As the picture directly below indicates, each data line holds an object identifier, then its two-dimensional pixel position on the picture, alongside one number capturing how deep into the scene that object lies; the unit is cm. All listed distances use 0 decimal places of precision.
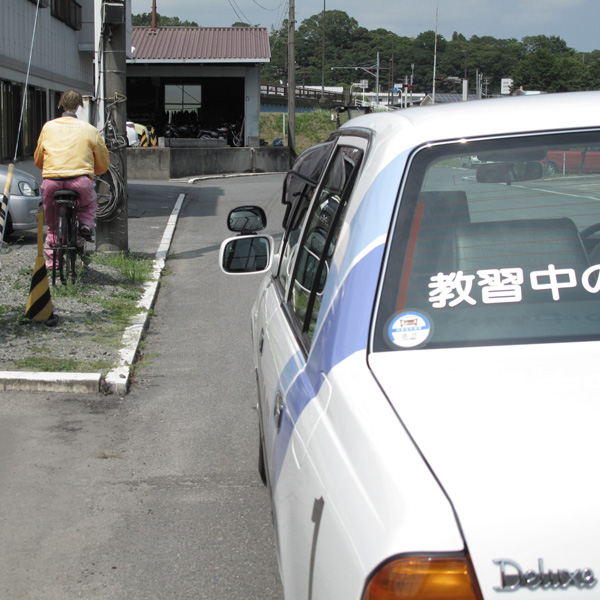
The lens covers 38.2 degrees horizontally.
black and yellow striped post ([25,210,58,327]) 732
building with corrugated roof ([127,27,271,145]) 4422
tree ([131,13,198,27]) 11394
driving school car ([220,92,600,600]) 161
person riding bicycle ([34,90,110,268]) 893
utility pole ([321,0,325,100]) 9444
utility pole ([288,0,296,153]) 4038
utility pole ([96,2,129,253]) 1108
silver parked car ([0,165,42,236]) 1279
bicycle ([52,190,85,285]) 888
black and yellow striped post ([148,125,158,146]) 3903
